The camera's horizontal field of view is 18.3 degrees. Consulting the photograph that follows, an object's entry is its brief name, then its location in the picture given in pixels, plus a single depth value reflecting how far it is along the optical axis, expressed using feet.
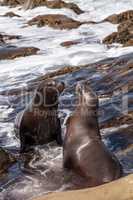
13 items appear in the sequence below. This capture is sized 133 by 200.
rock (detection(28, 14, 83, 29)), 50.77
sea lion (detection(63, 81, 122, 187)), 15.34
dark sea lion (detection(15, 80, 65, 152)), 20.05
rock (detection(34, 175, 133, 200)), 9.94
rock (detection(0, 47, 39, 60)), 39.57
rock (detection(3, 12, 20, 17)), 62.16
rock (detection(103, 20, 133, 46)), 39.79
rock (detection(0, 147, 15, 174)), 18.00
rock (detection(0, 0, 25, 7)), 70.29
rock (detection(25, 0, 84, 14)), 59.39
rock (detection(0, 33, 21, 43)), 47.00
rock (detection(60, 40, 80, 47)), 42.42
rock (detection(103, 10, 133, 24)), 50.10
